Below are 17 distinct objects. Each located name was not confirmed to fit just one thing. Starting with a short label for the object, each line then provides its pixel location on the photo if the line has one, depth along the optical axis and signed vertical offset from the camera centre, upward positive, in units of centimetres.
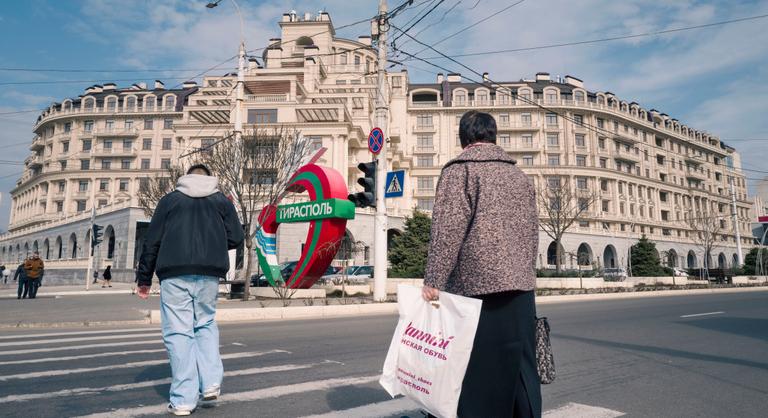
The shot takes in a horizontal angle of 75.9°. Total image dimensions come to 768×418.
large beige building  5150 +1640
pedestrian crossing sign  1305 +222
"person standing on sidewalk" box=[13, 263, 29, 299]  1822 -58
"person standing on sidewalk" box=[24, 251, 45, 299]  1778 -16
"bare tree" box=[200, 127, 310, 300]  1852 +420
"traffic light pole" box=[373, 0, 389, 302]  1402 +207
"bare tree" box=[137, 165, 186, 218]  2664 +455
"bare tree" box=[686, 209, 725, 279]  6544 +601
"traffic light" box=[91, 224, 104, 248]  2473 +161
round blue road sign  1388 +353
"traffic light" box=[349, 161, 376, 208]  1244 +201
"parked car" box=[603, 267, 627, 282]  3381 -65
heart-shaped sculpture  1445 +147
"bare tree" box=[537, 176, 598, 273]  3627 +574
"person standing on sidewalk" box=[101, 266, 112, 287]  3064 -66
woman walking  235 +0
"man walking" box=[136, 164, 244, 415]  354 -6
